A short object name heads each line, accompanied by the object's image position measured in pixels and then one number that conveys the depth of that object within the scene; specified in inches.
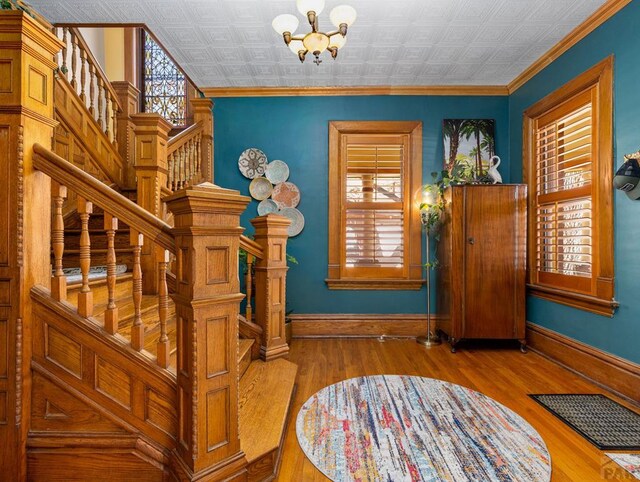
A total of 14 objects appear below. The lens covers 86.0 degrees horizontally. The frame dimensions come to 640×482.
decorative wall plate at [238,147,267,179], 167.6
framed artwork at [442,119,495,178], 162.9
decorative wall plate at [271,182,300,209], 166.1
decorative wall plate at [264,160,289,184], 166.7
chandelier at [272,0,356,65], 86.3
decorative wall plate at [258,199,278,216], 166.2
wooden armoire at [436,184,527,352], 139.4
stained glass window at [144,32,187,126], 234.2
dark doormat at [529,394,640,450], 78.0
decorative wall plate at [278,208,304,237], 166.1
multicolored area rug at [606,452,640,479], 68.1
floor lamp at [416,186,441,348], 151.9
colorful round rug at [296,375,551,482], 67.6
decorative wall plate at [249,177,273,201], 167.0
